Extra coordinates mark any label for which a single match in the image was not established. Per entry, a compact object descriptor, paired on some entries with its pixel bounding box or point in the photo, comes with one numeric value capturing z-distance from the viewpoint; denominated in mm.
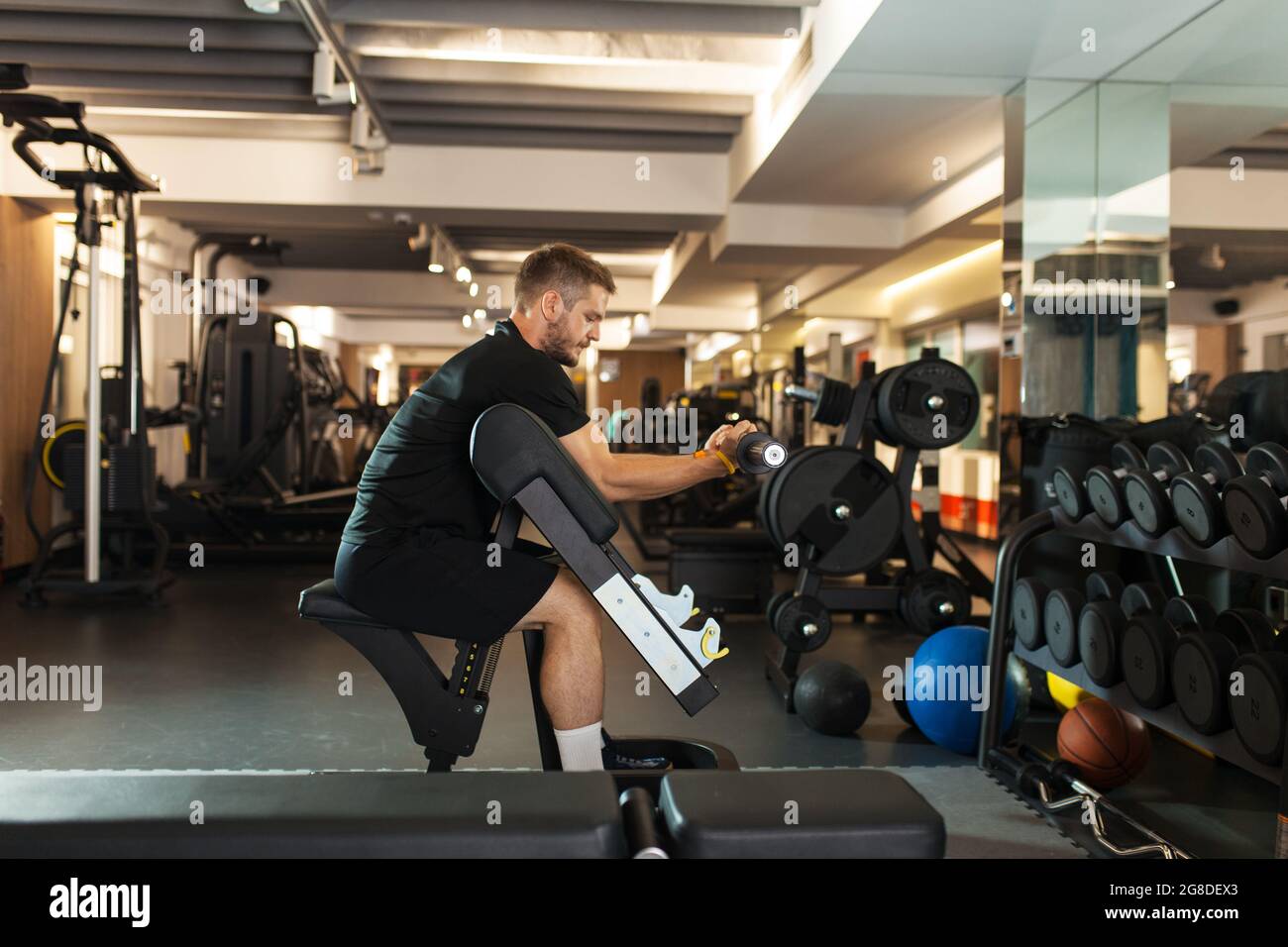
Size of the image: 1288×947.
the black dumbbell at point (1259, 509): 2121
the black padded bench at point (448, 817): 1122
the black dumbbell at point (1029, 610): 2959
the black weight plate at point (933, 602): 3912
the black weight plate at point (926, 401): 3980
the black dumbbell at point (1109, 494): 2674
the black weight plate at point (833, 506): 3850
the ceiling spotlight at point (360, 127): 5766
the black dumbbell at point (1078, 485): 2875
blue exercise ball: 3211
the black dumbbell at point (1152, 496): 2529
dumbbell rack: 2195
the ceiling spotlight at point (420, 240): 7836
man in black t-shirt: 2082
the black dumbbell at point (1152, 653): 2436
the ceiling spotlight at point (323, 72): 4891
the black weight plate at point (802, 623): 3781
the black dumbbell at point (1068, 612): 2787
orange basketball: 2723
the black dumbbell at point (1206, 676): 2230
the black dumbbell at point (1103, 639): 2613
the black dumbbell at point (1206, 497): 2330
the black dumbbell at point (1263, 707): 2045
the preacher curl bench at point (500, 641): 1818
